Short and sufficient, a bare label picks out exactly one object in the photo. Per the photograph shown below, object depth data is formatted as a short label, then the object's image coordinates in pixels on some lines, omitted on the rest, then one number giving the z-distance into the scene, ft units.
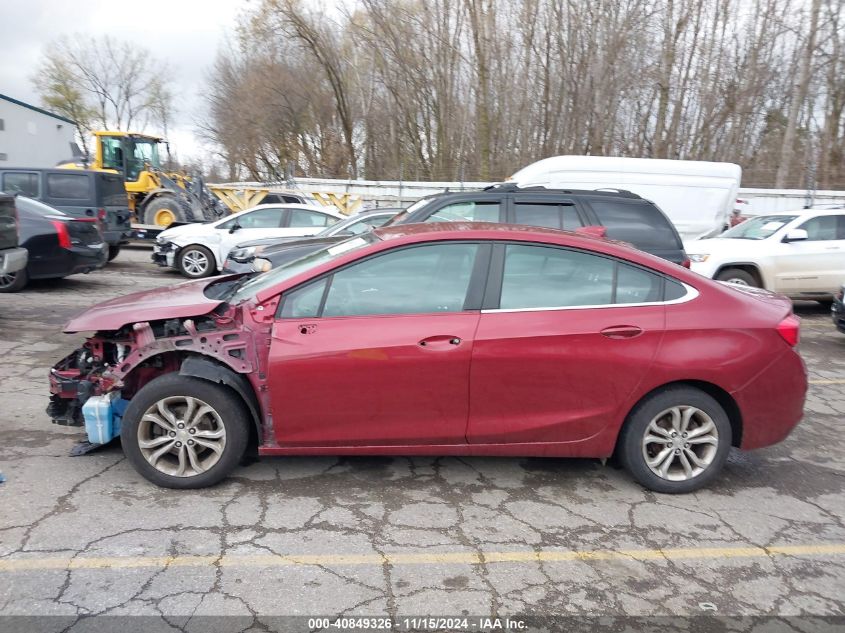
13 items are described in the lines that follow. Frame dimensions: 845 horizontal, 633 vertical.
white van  43.32
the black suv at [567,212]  24.67
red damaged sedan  12.01
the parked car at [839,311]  26.09
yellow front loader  58.18
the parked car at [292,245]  26.84
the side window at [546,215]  24.61
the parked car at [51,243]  31.65
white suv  32.53
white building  107.55
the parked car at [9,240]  25.38
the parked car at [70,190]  45.21
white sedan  41.06
